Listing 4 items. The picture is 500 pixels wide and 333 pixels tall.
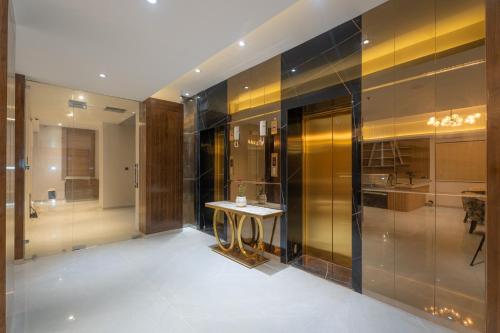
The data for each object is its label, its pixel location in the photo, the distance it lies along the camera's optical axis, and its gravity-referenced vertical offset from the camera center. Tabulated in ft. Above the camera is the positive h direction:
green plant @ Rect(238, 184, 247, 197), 13.70 -1.46
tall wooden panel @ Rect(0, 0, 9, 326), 4.80 +0.82
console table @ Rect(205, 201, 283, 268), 11.39 -3.93
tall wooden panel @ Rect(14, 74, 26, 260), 12.01 +0.03
